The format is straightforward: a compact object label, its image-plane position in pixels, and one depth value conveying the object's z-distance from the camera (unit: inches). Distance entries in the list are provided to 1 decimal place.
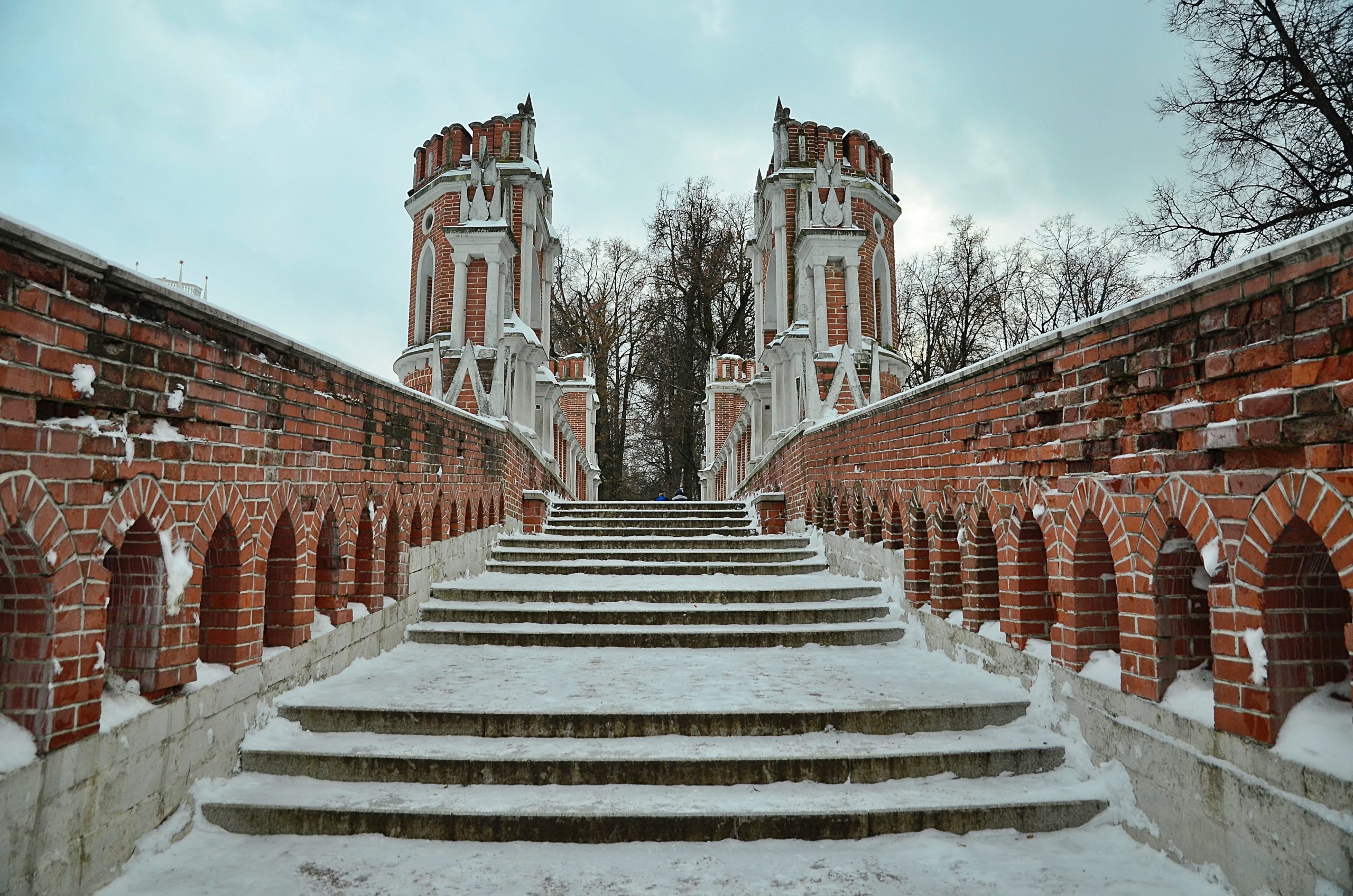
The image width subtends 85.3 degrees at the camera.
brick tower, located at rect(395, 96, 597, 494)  449.7
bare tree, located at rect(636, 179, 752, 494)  1114.1
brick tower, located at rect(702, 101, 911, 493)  466.3
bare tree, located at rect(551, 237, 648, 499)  1160.8
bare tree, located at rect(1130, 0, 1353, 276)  346.3
